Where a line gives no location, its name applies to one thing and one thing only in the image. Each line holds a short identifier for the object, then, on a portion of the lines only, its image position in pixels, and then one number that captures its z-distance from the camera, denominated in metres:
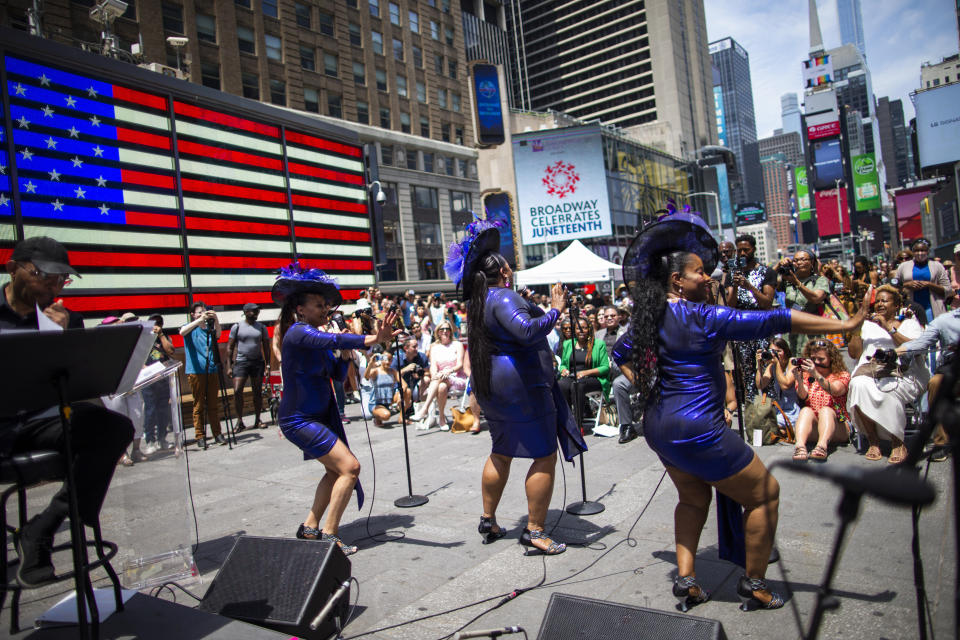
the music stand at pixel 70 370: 2.42
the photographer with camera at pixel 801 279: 4.73
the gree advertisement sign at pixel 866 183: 101.93
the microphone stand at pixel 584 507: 4.74
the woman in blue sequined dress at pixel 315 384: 4.07
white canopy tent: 17.97
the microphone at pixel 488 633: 2.81
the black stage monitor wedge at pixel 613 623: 2.21
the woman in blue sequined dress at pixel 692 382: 2.90
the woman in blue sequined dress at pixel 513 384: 4.02
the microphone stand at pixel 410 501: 5.37
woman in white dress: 5.25
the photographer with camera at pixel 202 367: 8.99
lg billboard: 45.41
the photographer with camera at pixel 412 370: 9.89
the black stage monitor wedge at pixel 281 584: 2.96
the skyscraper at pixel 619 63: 98.00
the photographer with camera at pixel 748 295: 6.62
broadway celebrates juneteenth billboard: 33.50
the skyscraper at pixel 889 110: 195.00
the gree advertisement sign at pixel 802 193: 147.25
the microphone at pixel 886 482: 1.20
